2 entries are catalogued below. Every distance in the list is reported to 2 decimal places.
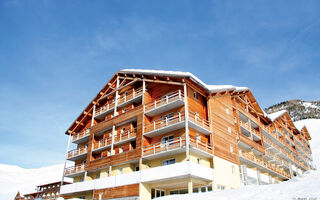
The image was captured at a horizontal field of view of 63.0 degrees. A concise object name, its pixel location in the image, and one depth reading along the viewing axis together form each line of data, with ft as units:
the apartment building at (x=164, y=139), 78.59
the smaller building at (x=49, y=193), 115.72
